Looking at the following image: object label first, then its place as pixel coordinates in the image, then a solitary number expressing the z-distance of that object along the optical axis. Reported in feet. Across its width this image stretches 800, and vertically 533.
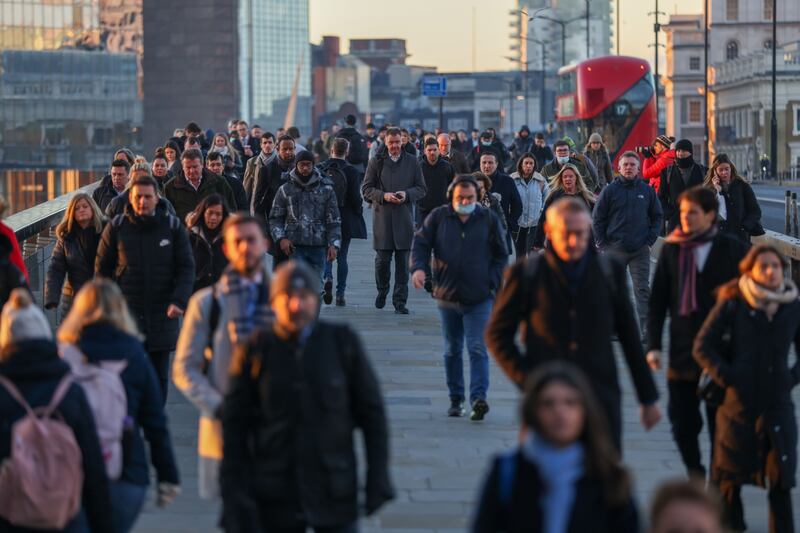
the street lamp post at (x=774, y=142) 206.10
